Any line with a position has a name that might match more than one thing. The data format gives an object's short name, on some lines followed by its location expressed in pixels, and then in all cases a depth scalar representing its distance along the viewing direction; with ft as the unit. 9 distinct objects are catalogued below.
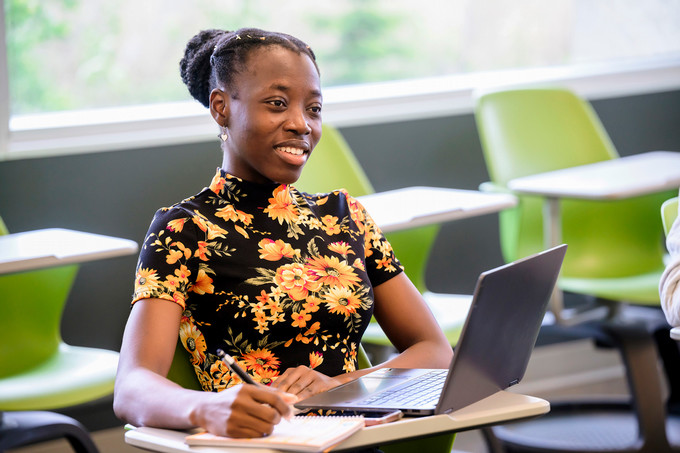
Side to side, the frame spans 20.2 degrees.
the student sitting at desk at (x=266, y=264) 9.56
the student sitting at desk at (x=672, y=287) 10.30
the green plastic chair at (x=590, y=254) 16.17
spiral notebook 8.23
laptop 8.66
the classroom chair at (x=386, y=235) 14.17
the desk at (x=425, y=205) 13.38
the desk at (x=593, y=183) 14.76
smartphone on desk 8.59
